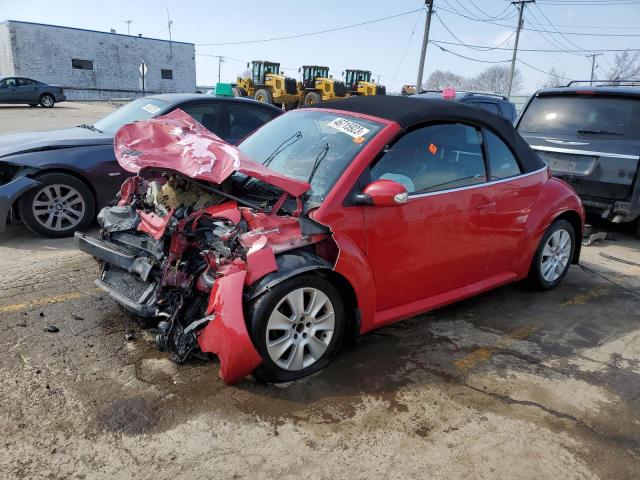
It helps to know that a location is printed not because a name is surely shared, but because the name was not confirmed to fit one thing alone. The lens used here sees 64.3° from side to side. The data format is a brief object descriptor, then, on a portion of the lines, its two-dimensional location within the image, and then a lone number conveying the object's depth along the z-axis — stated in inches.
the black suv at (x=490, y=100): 431.2
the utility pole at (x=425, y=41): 1005.2
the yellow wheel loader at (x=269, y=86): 957.2
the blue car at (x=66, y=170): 213.8
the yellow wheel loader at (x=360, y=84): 1005.8
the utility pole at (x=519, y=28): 1534.2
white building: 1536.7
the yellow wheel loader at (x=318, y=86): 936.9
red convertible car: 115.6
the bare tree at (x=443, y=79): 3728.1
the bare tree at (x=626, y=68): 2428.8
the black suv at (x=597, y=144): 242.4
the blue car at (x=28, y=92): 1011.3
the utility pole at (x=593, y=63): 2807.6
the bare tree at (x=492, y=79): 3686.0
